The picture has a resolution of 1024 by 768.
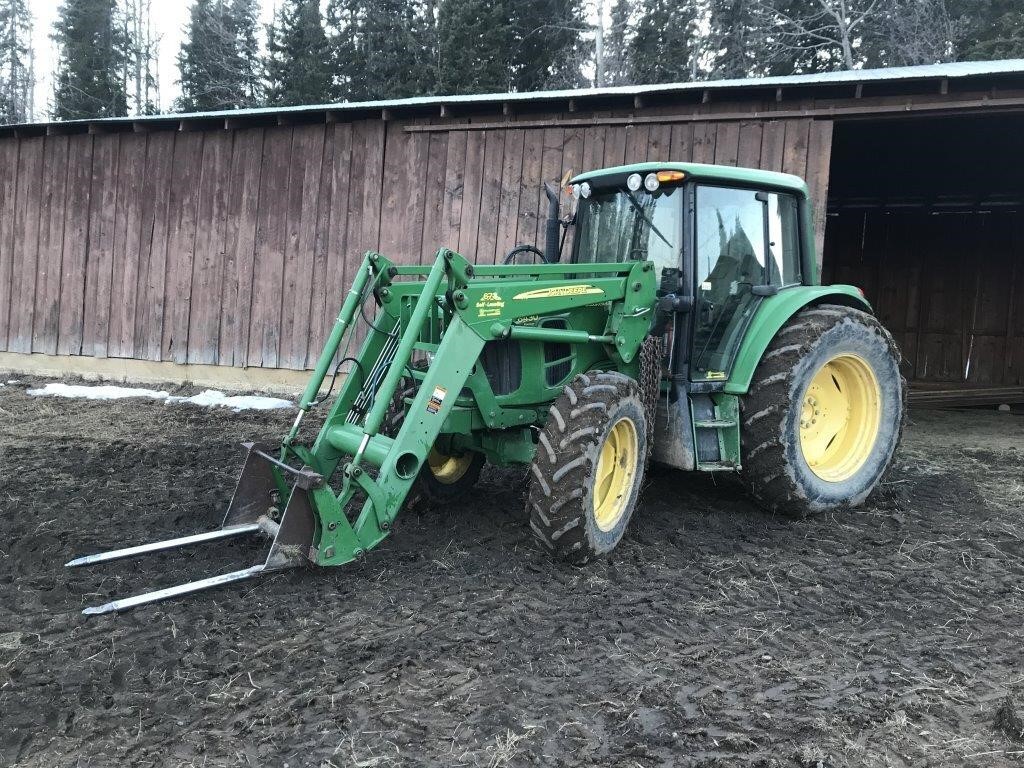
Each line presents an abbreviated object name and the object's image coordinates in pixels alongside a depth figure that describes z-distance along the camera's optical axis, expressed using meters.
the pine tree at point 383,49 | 25.78
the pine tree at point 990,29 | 21.41
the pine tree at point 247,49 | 30.59
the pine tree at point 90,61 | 31.45
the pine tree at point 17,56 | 44.03
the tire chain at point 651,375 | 4.86
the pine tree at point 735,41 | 26.19
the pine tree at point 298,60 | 26.75
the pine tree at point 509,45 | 24.05
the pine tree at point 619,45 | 28.95
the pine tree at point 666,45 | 27.50
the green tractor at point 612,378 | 4.07
